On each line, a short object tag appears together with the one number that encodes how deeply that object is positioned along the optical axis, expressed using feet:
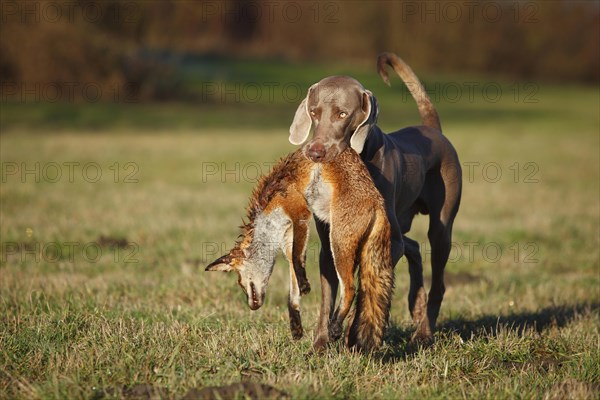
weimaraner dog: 34.88
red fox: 30.40
